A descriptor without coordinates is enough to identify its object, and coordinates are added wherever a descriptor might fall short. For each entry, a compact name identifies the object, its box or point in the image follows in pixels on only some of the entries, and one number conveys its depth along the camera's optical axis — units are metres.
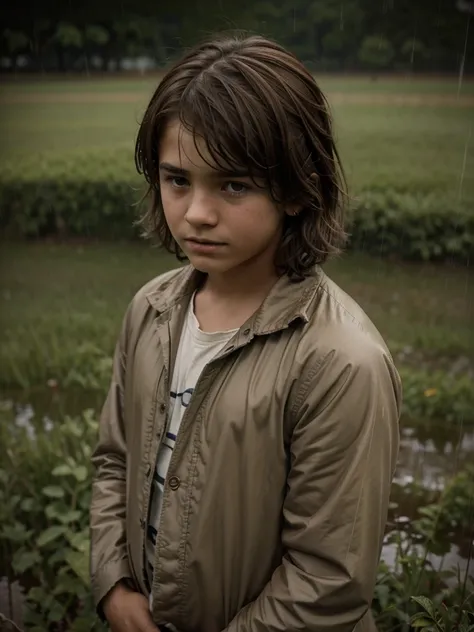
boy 1.30
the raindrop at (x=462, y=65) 2.53
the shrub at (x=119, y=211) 2.84
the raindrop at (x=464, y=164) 2.69
